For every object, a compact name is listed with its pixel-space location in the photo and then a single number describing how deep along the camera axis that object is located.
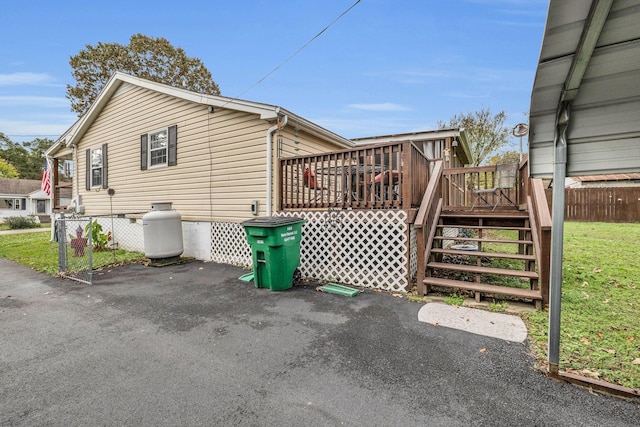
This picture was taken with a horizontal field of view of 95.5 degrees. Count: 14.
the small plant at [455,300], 3.93
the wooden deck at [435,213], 3.89
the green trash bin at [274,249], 4.61
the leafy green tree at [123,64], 18.88
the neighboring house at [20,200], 29.02
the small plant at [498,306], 3.65
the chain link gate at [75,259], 5.70
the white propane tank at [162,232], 6.77
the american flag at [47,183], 11.25
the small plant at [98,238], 8.99
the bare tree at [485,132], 21.05
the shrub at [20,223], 19.17
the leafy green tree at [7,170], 37.34
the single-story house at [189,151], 6.44
